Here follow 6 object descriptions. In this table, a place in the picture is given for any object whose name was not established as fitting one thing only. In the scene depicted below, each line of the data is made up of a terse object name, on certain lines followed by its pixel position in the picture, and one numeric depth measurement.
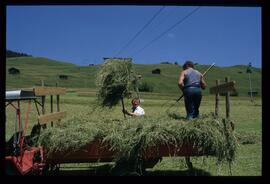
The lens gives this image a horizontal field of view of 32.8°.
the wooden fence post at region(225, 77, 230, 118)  9.46
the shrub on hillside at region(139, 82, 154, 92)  59.38
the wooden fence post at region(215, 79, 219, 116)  9.97
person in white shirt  10.34
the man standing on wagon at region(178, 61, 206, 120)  9.86
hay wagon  8.32
